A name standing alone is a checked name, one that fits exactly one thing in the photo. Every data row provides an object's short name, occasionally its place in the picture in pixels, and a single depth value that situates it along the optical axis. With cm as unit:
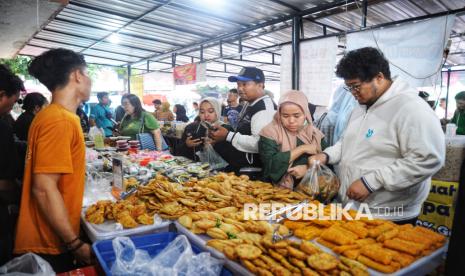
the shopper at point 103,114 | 912
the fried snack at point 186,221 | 179
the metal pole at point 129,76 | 1218
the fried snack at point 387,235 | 155
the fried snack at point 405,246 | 142
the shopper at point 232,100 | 787
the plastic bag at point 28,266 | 142
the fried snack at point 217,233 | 163
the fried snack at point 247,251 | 136
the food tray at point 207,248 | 137
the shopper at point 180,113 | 1199
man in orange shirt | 166
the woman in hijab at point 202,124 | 392
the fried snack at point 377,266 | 130
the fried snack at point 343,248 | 146
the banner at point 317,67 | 521
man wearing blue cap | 324
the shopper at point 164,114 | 1084
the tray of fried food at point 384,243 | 136
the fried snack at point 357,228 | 163
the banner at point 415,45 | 399
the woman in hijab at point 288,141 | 268
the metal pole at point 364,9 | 452
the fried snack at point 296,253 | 139
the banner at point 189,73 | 884
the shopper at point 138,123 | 534
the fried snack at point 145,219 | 189
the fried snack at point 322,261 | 130
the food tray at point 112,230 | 174
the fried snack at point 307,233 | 163
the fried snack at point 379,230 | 161
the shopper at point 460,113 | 639
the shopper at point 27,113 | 412
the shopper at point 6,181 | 216
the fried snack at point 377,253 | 135
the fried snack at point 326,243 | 154
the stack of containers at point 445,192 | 351
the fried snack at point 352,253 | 141
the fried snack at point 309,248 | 143
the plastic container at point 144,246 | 144
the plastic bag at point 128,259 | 130
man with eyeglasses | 203
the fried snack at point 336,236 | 152
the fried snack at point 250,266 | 130
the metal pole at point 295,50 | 551
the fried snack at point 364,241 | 152
